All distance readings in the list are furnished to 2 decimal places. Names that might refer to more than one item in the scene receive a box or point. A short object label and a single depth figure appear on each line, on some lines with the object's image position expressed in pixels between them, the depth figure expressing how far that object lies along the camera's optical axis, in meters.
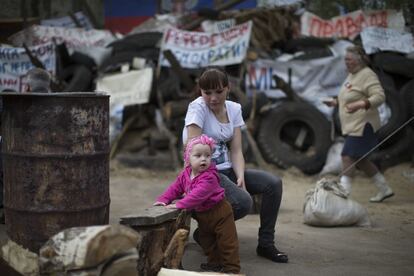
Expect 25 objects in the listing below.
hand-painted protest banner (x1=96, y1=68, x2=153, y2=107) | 10.43
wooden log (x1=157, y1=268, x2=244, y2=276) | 3.45
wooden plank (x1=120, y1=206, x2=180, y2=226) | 3.55
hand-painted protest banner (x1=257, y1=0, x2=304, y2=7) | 12.19
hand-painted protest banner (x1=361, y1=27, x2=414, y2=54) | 10.23
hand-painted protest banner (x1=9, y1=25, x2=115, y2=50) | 11.80
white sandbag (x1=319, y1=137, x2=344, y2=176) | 9.41
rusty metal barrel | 3.85
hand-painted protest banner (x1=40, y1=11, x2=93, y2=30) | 13.32
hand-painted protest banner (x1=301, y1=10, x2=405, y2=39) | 10.71
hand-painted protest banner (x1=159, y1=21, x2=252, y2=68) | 10.55
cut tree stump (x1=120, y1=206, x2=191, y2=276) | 3.57
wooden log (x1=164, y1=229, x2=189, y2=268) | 3.71
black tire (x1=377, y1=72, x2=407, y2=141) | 9.32
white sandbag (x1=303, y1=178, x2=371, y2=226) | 5.83
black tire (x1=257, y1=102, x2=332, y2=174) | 9.73
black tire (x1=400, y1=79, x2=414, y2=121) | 9.49
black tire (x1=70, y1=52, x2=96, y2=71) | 11.14
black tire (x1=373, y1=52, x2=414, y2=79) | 9.85
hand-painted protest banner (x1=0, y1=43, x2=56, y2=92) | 11.01
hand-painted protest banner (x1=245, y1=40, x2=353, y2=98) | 10.33
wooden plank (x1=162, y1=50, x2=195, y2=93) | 10.16
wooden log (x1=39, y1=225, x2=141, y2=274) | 3.05
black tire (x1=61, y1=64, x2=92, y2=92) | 10.68
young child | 3.87
